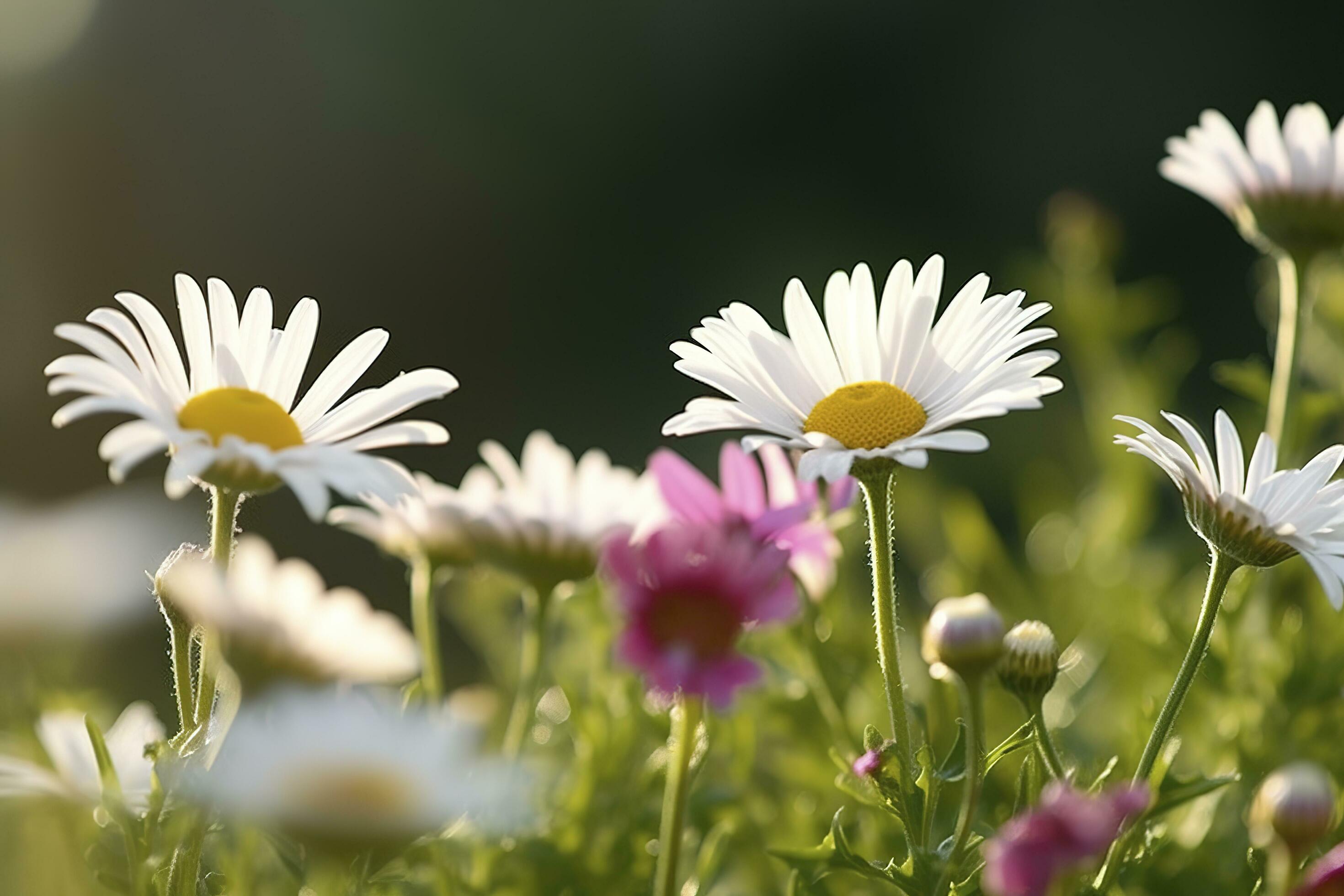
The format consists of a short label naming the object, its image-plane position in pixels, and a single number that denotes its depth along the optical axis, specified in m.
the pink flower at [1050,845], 0.61
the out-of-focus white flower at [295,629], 0.64
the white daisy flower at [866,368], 0.67
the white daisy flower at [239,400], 0.66
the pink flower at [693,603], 0.65
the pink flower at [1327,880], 0.63
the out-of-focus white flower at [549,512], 0.71
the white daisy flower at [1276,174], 0.77
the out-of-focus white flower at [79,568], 0.73
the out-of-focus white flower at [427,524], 0.70
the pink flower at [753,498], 0.68
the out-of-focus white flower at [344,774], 0.63
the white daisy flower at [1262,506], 0.68
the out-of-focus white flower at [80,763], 0.66
